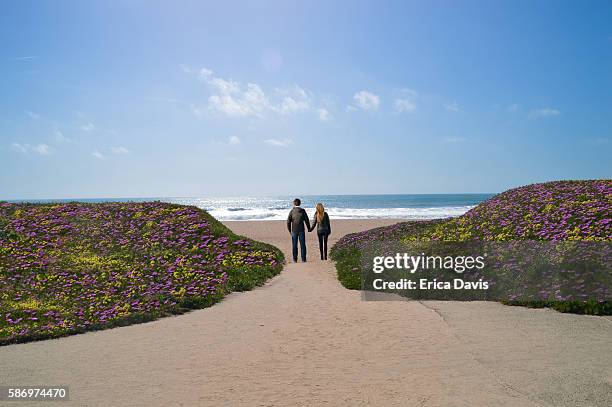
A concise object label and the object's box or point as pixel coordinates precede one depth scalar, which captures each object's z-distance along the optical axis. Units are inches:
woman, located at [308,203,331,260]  937.5
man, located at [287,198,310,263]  892.5
